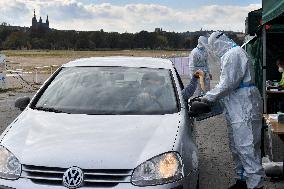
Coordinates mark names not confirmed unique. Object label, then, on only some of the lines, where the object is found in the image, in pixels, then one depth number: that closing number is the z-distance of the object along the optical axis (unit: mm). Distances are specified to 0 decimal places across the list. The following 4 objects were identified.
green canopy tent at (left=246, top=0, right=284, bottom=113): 7891
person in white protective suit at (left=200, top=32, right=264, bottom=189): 6523
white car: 4285
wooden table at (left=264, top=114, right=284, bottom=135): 6031
